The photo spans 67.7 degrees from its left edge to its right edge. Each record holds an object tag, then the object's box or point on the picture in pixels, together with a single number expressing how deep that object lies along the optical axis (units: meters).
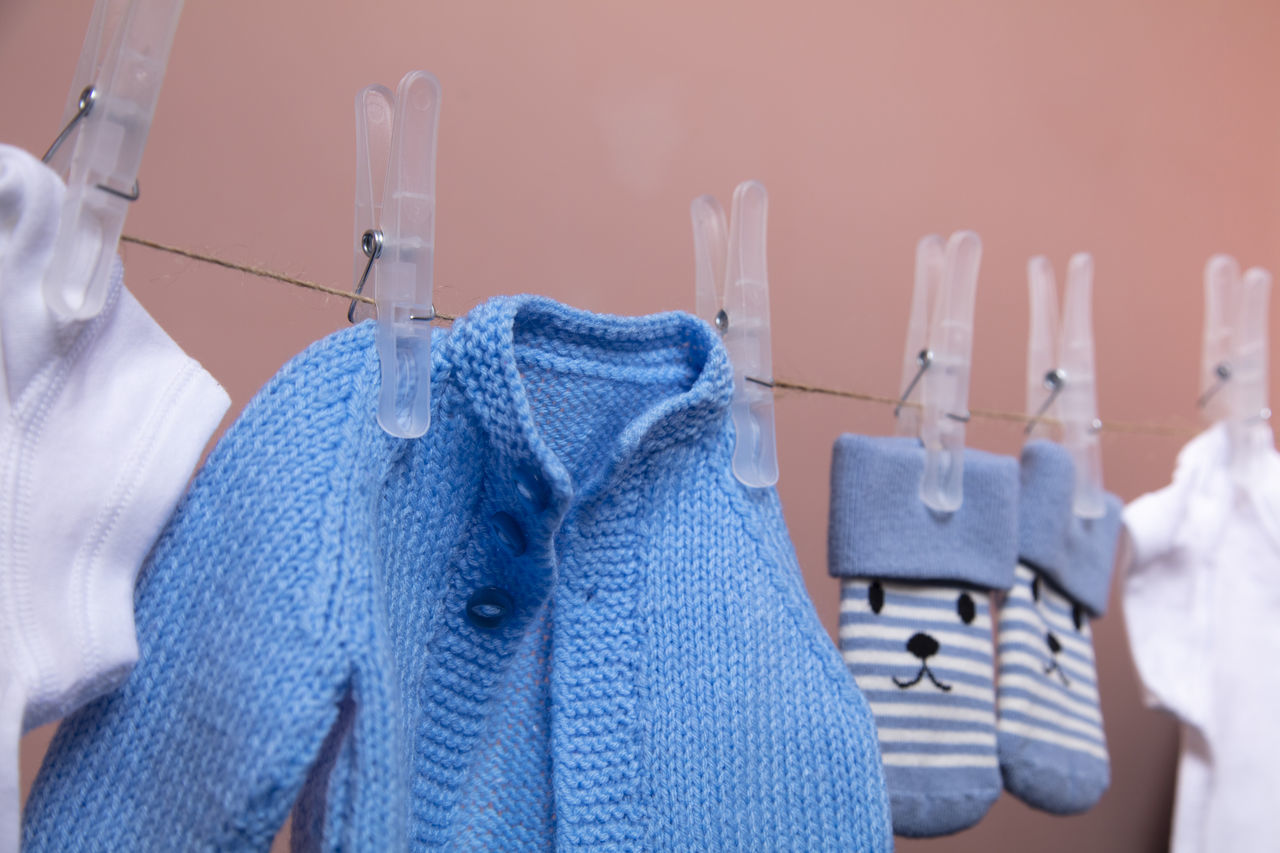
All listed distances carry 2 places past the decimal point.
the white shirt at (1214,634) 0.96
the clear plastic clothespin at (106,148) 0.45
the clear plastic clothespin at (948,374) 0.79
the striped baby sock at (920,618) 0.75
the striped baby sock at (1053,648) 0.82
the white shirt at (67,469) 0.44
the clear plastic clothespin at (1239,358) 1.00
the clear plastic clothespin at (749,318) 0.68
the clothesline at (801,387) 0.54
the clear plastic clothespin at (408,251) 0.53
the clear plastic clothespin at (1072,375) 0.90
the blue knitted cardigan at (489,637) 0.46
